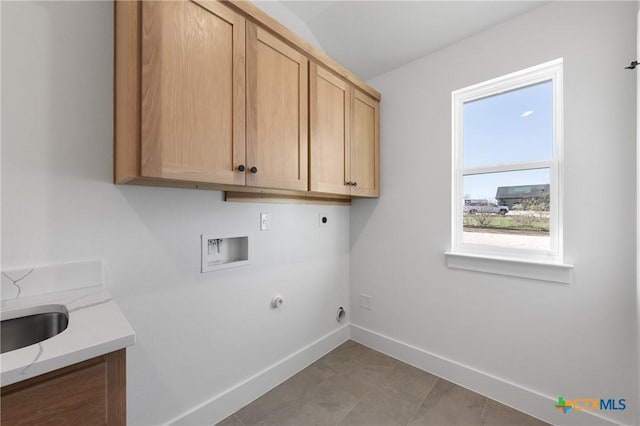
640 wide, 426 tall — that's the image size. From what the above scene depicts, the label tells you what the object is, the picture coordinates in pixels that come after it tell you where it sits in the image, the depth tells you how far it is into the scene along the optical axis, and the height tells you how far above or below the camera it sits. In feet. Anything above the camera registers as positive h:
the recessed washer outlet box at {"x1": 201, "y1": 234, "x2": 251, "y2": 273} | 5.16 -0.80
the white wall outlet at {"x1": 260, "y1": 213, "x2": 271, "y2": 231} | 6.12 -0.19
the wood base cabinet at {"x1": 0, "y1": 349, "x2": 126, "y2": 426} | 2.09 -1.54
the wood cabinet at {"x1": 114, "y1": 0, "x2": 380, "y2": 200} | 3.45 +1.74
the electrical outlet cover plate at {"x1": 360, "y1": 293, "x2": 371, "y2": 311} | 8.26 -2.72
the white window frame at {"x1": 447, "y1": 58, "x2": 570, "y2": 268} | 5.41 +1.02
